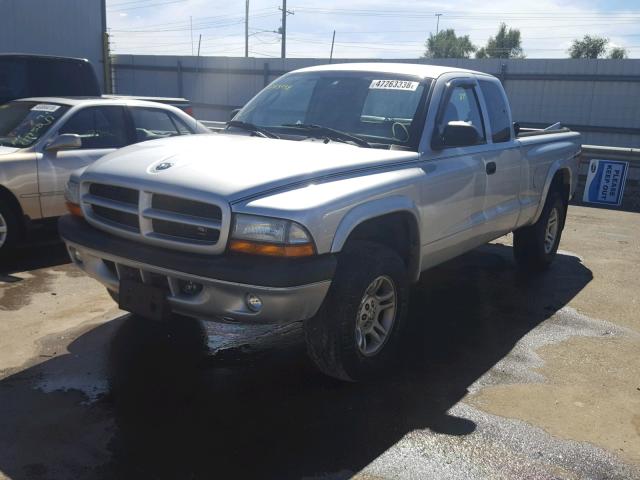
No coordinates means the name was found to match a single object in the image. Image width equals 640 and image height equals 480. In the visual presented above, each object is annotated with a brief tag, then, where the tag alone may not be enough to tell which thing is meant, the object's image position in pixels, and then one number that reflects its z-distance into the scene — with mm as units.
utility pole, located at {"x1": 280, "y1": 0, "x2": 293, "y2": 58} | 48688
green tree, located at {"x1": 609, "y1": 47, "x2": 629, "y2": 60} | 64631
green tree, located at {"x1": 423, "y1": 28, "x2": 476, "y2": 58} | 82125
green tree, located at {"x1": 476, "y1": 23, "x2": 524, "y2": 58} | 75875
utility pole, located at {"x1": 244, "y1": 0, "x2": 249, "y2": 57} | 56219
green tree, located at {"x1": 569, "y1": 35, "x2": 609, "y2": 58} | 65188
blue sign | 11328
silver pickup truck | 3279
